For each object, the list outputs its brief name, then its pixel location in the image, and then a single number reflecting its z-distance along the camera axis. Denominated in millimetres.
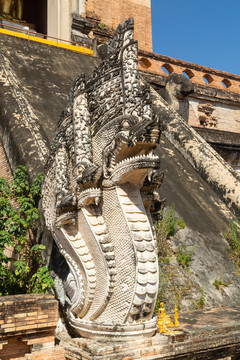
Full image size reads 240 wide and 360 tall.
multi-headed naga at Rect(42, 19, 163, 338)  3389
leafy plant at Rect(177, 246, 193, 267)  5227
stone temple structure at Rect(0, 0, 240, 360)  3359
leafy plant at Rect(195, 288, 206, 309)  4703
